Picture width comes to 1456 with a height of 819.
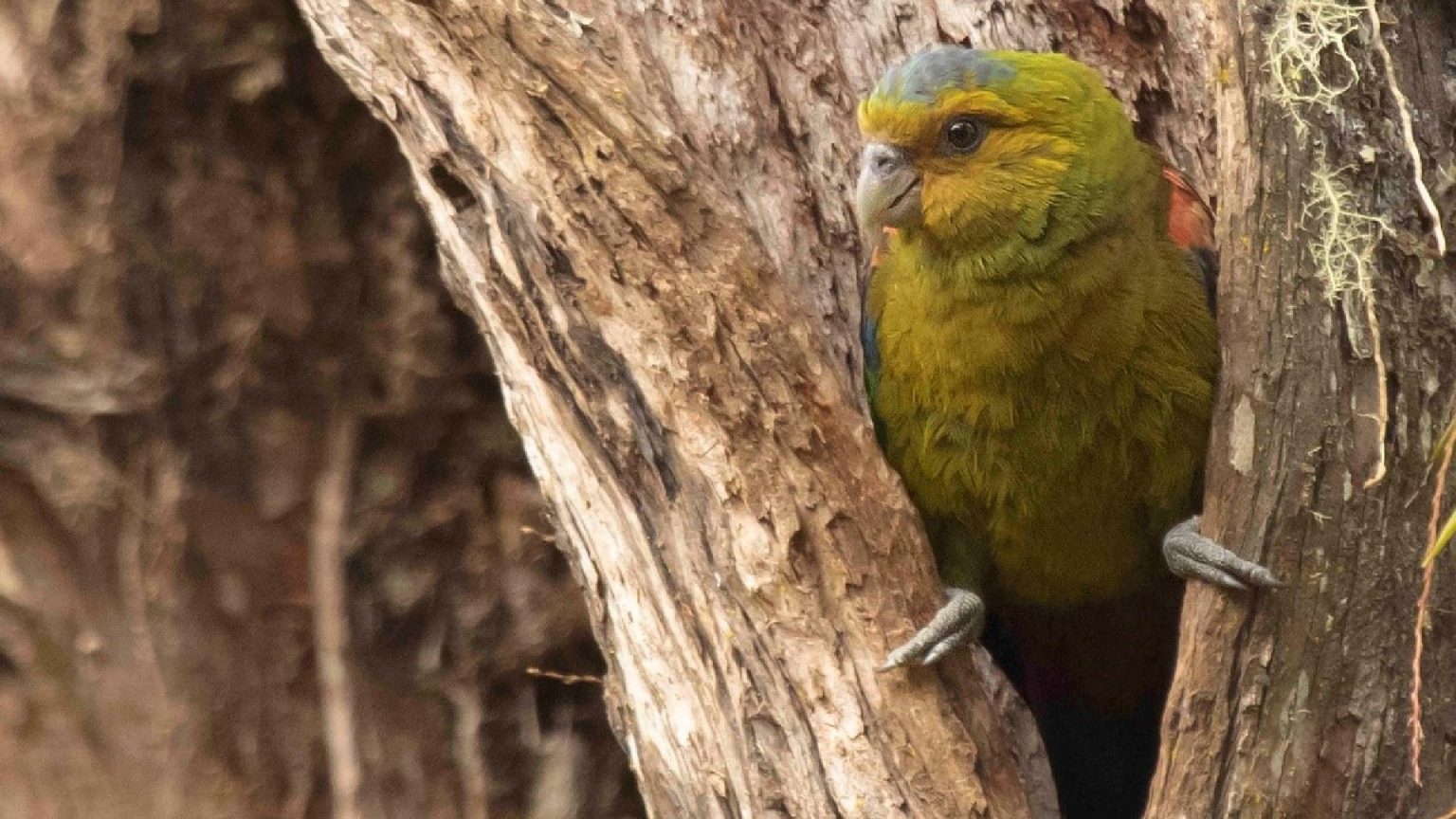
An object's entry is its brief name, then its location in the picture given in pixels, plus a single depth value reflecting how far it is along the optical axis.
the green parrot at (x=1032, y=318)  5.07
